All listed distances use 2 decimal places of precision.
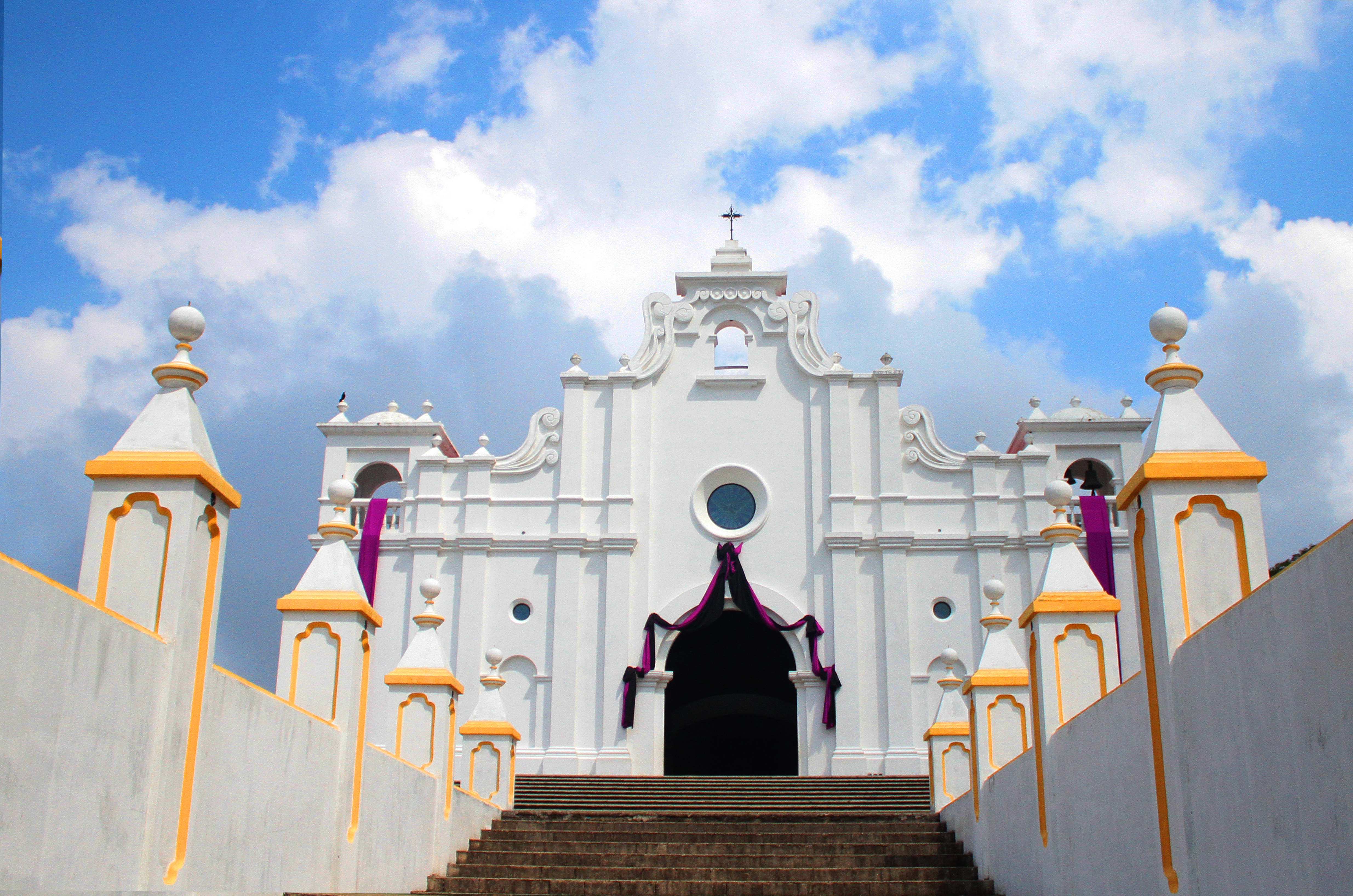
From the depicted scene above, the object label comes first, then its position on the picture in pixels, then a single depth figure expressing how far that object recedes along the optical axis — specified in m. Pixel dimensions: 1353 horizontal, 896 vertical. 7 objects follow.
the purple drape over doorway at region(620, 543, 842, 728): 22.61
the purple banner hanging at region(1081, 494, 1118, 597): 22.28
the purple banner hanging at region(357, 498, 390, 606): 23.44
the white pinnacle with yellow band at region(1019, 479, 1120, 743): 8.55
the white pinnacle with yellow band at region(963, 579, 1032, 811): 10.97
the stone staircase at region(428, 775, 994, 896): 11.31
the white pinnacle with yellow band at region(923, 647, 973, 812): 14.33
